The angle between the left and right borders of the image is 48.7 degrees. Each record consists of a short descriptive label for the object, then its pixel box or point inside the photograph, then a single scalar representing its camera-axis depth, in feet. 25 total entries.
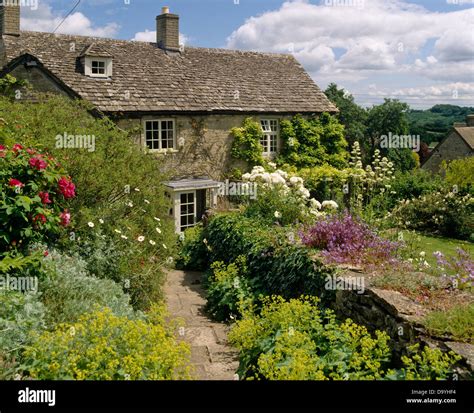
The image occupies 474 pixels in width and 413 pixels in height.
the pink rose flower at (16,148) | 22.23
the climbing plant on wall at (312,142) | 67.41
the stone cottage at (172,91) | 55.62
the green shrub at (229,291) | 28.30
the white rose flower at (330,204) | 35.55
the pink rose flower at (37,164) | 21.52
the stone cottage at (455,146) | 107.76
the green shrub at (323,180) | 64.18
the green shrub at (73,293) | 19.08
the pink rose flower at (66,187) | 23.12
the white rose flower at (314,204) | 36.83
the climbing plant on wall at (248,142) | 63.21
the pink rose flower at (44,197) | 21.57
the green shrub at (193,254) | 41.61
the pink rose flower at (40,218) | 21.02
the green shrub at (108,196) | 26.45
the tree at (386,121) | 153.07
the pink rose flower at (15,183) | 20.44
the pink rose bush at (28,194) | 20.11
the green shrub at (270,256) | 24.11
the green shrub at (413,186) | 65.10
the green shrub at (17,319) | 15.81
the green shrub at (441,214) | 55.93
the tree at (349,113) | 148.46
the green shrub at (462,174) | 56.54
